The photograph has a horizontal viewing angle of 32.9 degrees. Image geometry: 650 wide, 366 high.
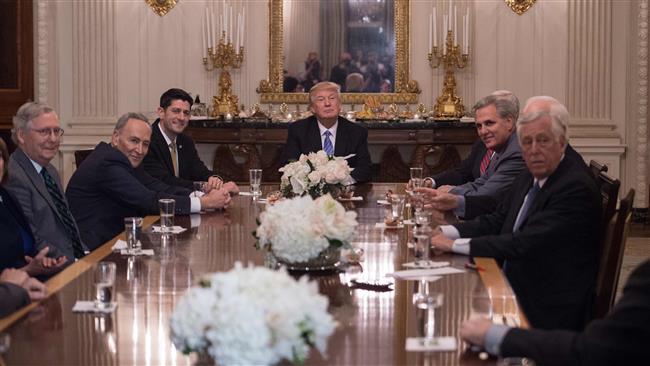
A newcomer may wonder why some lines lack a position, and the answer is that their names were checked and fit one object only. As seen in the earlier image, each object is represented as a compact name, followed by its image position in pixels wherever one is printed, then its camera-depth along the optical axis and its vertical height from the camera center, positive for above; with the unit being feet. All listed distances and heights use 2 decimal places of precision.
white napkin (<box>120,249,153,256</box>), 14.53 -1.32
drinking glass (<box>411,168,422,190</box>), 20.51 -0.45
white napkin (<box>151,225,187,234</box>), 16.72 -1.18
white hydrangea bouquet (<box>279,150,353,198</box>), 19.67 -0.41
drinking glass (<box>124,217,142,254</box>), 14.44 -1.07
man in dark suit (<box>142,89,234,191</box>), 23.72 +0.19
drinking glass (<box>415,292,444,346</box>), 9.84 -1.54
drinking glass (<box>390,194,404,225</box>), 17.52 -0.89
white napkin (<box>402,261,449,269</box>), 13.56 -1.38
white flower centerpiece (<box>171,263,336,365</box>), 7.64 -1.18
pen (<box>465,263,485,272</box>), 13.37 -1.39
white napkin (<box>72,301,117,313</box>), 10.91 -1.55
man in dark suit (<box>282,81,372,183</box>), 26.18 +0.45
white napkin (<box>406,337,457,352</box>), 9.48 -1.67
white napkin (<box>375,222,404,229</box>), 17.28 -1.16
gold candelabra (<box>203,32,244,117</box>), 35.99 +2.99
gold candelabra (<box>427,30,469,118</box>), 35.62 +2.85
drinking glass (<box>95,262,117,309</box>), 11.04 -1.35
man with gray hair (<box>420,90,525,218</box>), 19.48 +0.15
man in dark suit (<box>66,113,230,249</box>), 19.11 -0.71
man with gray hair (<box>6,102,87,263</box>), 17.21 -0.49
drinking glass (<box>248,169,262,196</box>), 22.07 -0.57
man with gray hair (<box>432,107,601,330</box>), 14.29 -1.15
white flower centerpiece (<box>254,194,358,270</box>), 12.42 -0.87
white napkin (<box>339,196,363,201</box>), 21.45 -0.90
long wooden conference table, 9.34 -1.57
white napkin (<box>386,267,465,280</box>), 12.90 -1.42
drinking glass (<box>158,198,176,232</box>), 16.37 -0.92
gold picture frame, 36.27 +2.71
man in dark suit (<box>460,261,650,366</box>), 8.94 -1.57
